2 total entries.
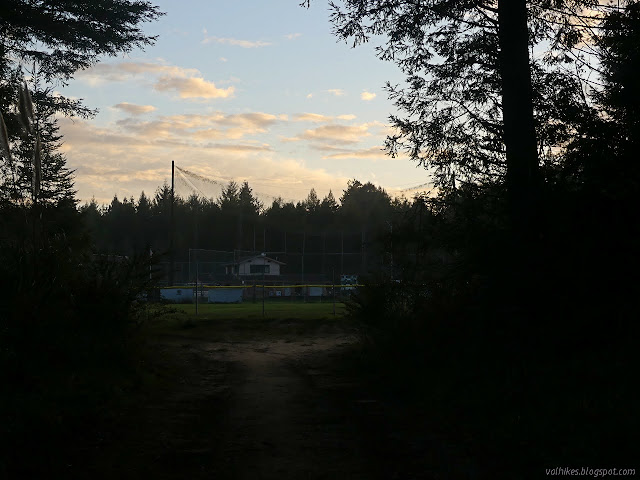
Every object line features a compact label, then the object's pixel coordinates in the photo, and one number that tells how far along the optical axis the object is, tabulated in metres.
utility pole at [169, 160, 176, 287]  45.90
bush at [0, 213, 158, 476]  6.68
